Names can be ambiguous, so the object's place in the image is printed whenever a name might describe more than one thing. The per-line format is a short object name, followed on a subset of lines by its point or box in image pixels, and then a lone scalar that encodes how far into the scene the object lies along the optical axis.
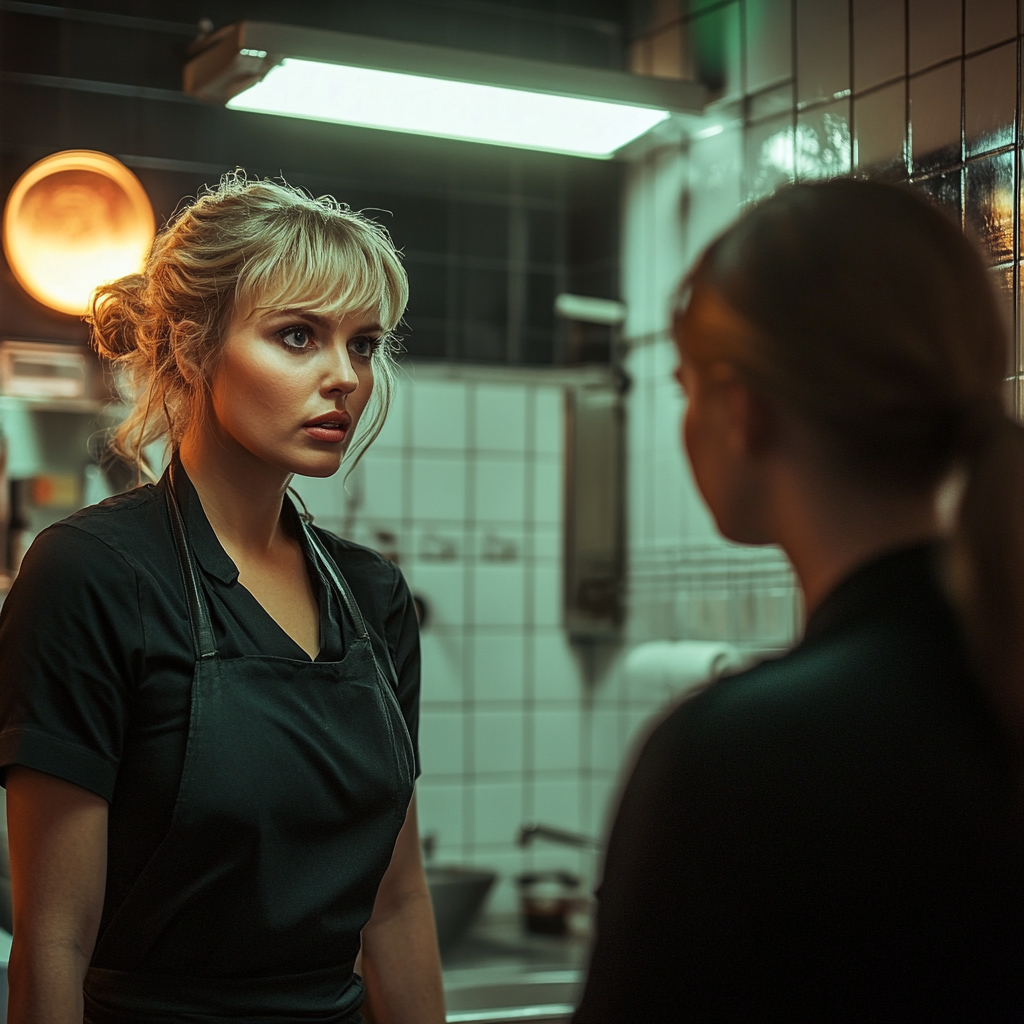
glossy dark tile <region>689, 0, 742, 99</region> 2.76
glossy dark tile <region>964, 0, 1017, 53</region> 1.55
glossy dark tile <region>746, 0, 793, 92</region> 2.47
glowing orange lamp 2.85
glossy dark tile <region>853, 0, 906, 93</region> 1.71
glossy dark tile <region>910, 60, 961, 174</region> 1.59
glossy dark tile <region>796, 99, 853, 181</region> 1.77
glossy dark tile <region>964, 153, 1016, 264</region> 1.49
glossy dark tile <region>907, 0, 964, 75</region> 1.63
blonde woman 1.05
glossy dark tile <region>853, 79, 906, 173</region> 1.66
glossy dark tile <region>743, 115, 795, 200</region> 2.29
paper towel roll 2.72
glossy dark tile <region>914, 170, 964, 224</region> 1.55
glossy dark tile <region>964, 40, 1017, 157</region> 1.52
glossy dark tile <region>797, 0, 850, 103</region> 1.82
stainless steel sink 2.70
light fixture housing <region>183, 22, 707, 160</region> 2.33
